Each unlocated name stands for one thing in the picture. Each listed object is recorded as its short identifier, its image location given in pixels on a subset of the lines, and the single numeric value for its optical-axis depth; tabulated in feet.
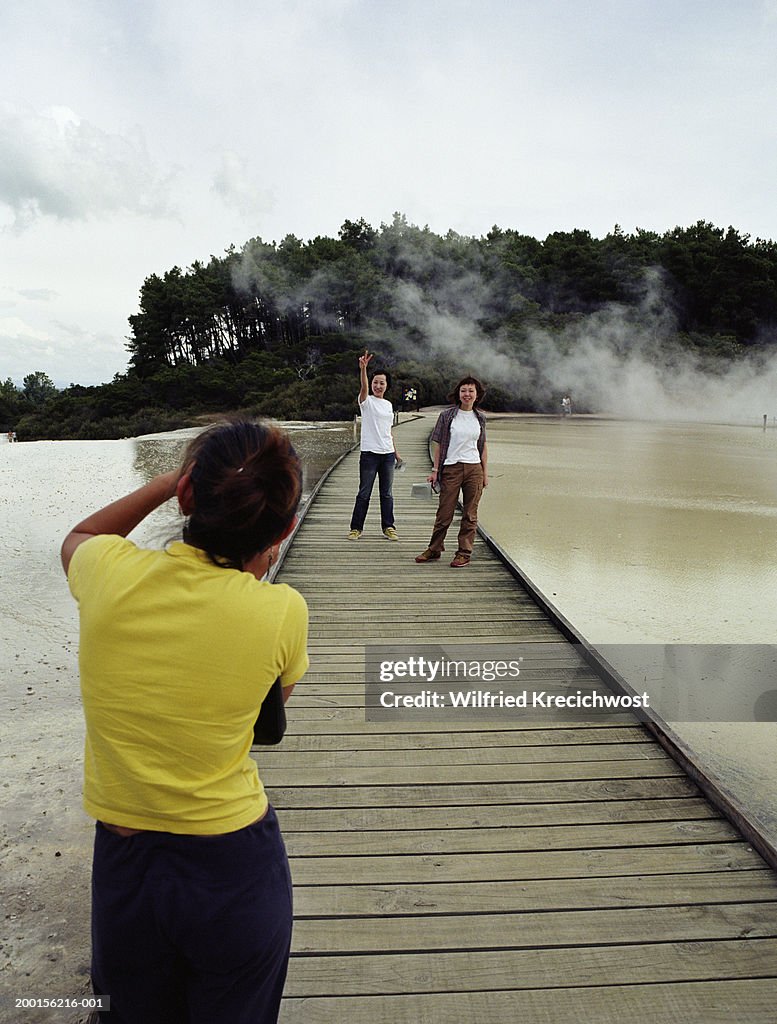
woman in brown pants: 18.06
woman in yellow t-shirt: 3.52
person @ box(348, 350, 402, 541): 19.45
